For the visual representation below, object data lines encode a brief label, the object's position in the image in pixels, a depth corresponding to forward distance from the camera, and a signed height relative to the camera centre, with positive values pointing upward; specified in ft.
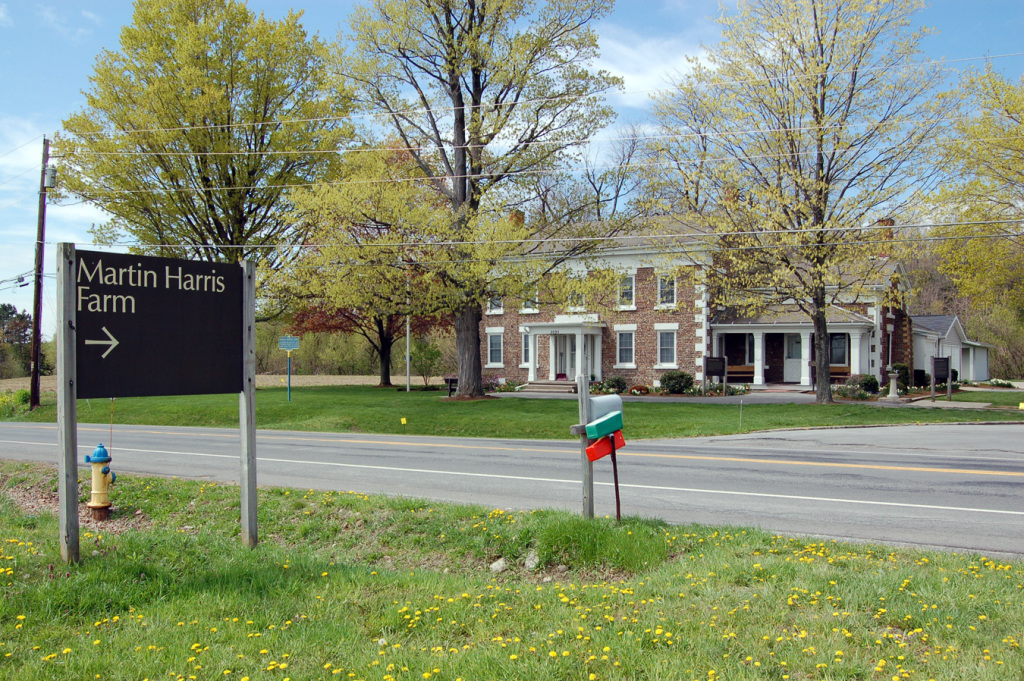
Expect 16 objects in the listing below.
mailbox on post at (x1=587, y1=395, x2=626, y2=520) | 22.81 -2.23
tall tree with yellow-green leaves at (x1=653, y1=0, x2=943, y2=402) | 74.54 +21.01
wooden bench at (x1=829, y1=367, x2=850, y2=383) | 116.88 -3.61
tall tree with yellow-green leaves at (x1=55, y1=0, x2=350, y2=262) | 93.09 +28.84
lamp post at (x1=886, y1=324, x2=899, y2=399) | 97.83 -4.90
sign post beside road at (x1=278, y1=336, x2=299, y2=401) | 93.80 +1.22
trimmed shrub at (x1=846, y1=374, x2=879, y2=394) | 101.27 -4.41
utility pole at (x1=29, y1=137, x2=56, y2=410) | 93.56 +8.22
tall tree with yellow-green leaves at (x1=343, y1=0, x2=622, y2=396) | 77.30 +26.56
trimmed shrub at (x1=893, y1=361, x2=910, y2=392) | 108.78 -3.58
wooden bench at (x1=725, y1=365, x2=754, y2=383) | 123.24 -3.59
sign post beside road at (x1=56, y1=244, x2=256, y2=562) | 19.42 +0.50
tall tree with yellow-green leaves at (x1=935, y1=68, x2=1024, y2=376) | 76.23 +16.54
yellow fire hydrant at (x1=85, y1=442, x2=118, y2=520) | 28.86 -5.15
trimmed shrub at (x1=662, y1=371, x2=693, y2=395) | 108.78 -4.59
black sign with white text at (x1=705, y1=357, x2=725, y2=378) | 96.12 -2.02
